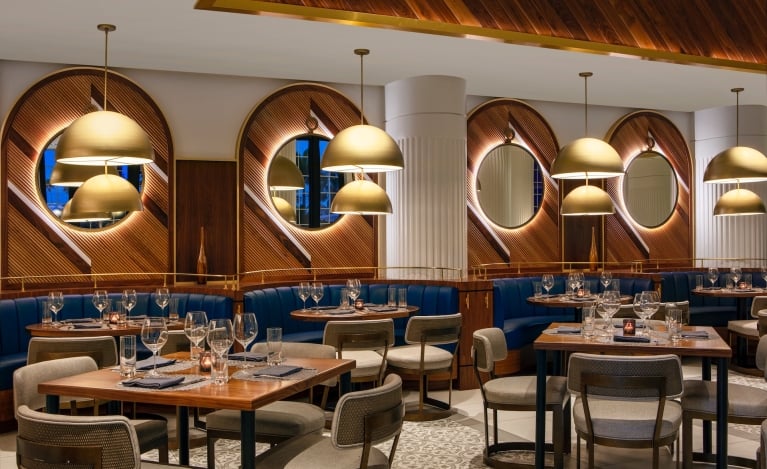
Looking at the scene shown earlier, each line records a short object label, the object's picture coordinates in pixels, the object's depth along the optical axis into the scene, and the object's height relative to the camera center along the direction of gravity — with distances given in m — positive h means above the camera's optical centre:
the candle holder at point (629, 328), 4.26 -0.50
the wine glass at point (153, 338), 3.31 -0.43
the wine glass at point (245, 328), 3.44 -0.40
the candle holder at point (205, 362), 3.32 -0.54
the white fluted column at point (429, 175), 8.00 +0.67
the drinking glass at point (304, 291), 6.57 -0.45
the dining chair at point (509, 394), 4.18 -0.88
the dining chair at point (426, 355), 5.43 -0.89
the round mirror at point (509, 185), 9.27 +0.65
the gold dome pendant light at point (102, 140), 4.25 +0.55
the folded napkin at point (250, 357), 3.54 -0.55
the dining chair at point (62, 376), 3.33 -0.65
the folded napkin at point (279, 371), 3.18 -0.56
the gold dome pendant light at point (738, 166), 7.13 +0.67
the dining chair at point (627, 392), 3.46 -0.70
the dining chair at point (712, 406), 3.96 -0.87
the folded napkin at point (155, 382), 2.98 -0.57
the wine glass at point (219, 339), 3.16 -0.42
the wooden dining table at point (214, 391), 2.78 -0.59
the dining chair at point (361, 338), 5.09 -0.66
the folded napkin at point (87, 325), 5.37 -0.62
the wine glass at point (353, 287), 6.60 -0.42
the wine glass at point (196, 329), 3.41 -0.41
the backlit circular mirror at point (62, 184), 6.37 +0.49
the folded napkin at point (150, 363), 3.39 -0.56
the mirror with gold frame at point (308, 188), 8.27 +0.54
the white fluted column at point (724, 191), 9.88 +0.62
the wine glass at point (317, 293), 6.56 -0.47
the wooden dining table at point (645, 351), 3.84 -0.58
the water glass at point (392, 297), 6.63 -0.51
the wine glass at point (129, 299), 5.90 -0.47
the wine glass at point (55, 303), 5.64 -0.48
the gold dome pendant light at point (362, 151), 5.22 +0.60
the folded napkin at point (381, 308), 6.29 -0.59
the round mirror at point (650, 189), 10.21 +0.66
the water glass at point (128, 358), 3.23 -0.50
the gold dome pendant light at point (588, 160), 5.81 +0.60
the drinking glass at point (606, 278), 7.15 -0.39
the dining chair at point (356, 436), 2.71 -0.71
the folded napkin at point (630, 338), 4.10 -0.54
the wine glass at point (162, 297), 5.91 -0.45
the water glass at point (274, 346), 3.46 -0.49
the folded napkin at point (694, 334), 4.28 -0.54
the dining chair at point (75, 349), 4.51 -0.65
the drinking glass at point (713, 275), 8.44 -0.40
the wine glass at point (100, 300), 5.71 -0.46
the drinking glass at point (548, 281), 7.64 -0.42
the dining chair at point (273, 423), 3.51 -0.86
